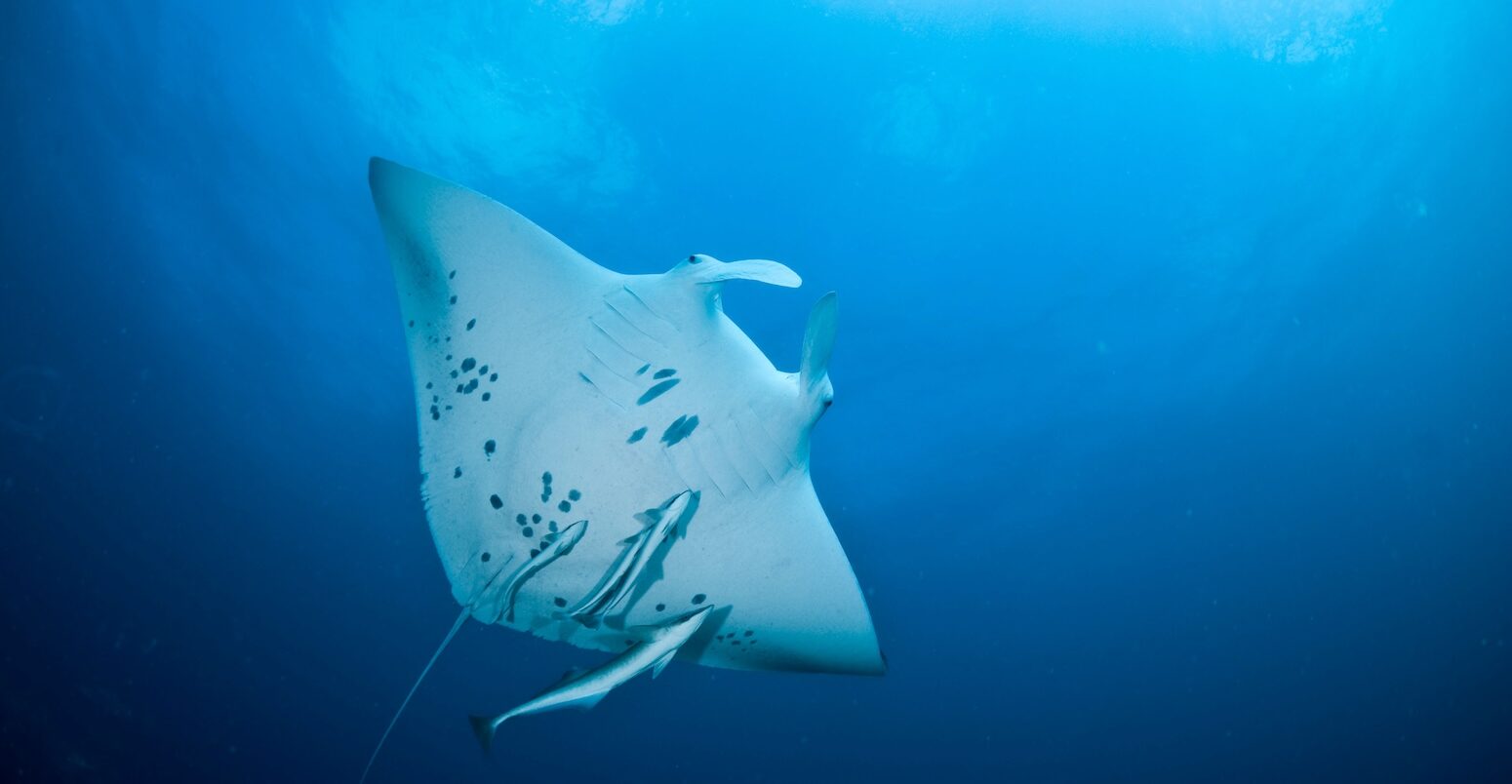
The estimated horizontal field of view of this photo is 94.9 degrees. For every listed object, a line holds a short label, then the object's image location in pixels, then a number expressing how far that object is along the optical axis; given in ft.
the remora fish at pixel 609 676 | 7.04
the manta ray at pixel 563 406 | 8.29
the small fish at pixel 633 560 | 7.55
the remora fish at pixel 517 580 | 7.69
